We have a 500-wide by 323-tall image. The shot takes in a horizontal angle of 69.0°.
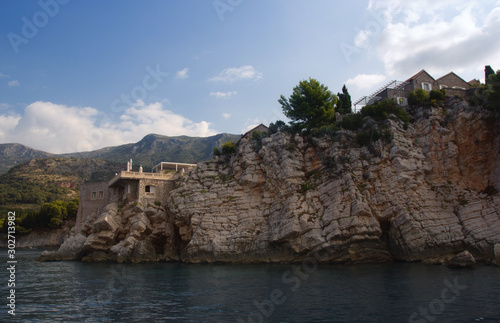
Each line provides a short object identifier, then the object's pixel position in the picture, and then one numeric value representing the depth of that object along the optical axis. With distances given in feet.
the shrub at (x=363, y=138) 124.67
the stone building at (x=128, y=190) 147.74
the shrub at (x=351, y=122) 133.49
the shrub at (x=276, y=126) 154.67
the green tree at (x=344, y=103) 158.86
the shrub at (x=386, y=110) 130.00
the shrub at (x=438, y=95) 130.82
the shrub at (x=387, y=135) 119.24
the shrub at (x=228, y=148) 156.97
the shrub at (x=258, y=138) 141.96
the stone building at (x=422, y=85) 145.28
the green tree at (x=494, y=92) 113.70
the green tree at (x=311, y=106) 149.79
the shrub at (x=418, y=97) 130.93
